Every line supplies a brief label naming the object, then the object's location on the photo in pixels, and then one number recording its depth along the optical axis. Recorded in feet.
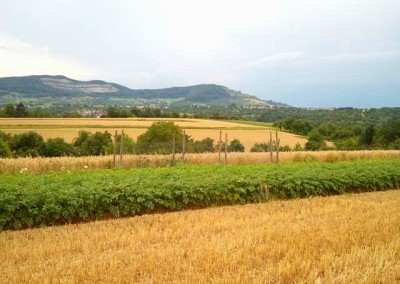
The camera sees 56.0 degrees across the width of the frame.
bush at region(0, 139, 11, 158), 120.28
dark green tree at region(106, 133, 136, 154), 79.33
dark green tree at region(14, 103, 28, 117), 252.83
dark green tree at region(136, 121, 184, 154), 138.00
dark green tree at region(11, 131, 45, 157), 133.28
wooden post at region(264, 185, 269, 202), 47.85
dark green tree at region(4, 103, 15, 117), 250.16
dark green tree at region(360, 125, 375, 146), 194.05
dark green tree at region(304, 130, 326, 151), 153.89
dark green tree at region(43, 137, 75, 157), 125.90
